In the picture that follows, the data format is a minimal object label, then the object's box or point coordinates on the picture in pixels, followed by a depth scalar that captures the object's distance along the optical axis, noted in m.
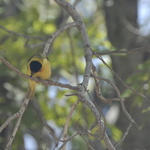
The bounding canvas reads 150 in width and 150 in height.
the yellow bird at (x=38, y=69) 9.71
